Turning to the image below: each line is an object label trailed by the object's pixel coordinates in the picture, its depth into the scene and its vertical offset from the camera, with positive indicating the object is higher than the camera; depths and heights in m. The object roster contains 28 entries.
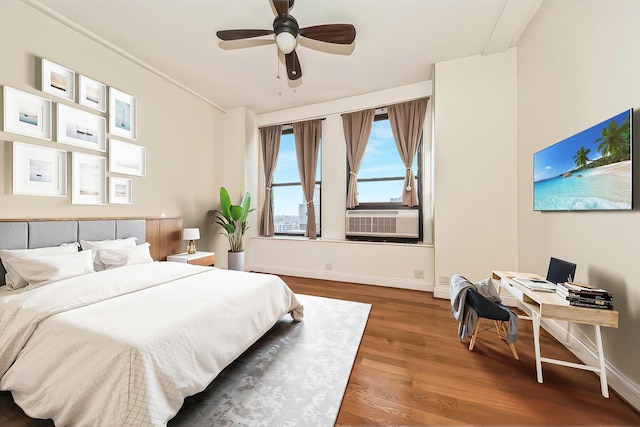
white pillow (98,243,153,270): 2.51 -0.48
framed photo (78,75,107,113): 2.60 +1.32
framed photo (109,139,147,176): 2.88 +0.68
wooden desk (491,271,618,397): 1.42 -0.62
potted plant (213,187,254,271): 4.19 -0.18
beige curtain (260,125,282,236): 4.77 +0.98
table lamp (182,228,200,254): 3.55 -0.35
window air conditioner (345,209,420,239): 3.72 -0.16
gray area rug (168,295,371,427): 1.37 -1.15
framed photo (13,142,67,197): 2.18 +0.40
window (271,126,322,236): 4.73 +0.39
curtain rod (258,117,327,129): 4.39 +1.72
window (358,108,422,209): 3.99 +0.70
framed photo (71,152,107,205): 2.56 +0.36
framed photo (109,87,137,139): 2.86 +1.21
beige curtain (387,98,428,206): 3.70 +1.26
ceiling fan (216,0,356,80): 2.02 +1.58
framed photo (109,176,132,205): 2.90 +0.27
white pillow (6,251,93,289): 1.95 -0.47
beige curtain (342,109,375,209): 4.04 +1.24
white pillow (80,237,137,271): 2.52 -0.36
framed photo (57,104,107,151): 2.45 +0.90
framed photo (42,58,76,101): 2.33 +1.32
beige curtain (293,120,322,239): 4.40 +1.01
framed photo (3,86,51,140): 2.12 +0.91
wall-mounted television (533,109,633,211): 1.49 +0.32
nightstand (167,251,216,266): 3.33 -0.65
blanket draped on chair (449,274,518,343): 1.85 -0.78
